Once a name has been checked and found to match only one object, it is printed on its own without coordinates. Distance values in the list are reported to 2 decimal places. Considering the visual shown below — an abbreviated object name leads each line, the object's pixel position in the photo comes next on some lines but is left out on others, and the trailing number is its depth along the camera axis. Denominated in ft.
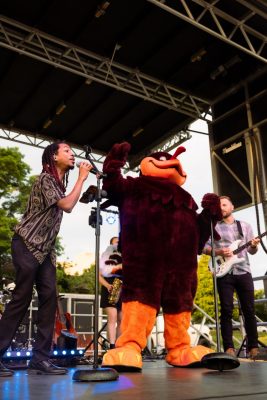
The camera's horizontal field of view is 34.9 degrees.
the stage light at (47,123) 28.20
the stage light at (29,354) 14.26
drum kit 19.29
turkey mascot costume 8.46
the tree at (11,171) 53.52
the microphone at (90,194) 7.88
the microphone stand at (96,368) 6.24
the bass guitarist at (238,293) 13.96
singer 8.21
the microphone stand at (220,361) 7.59
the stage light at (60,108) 27.04
